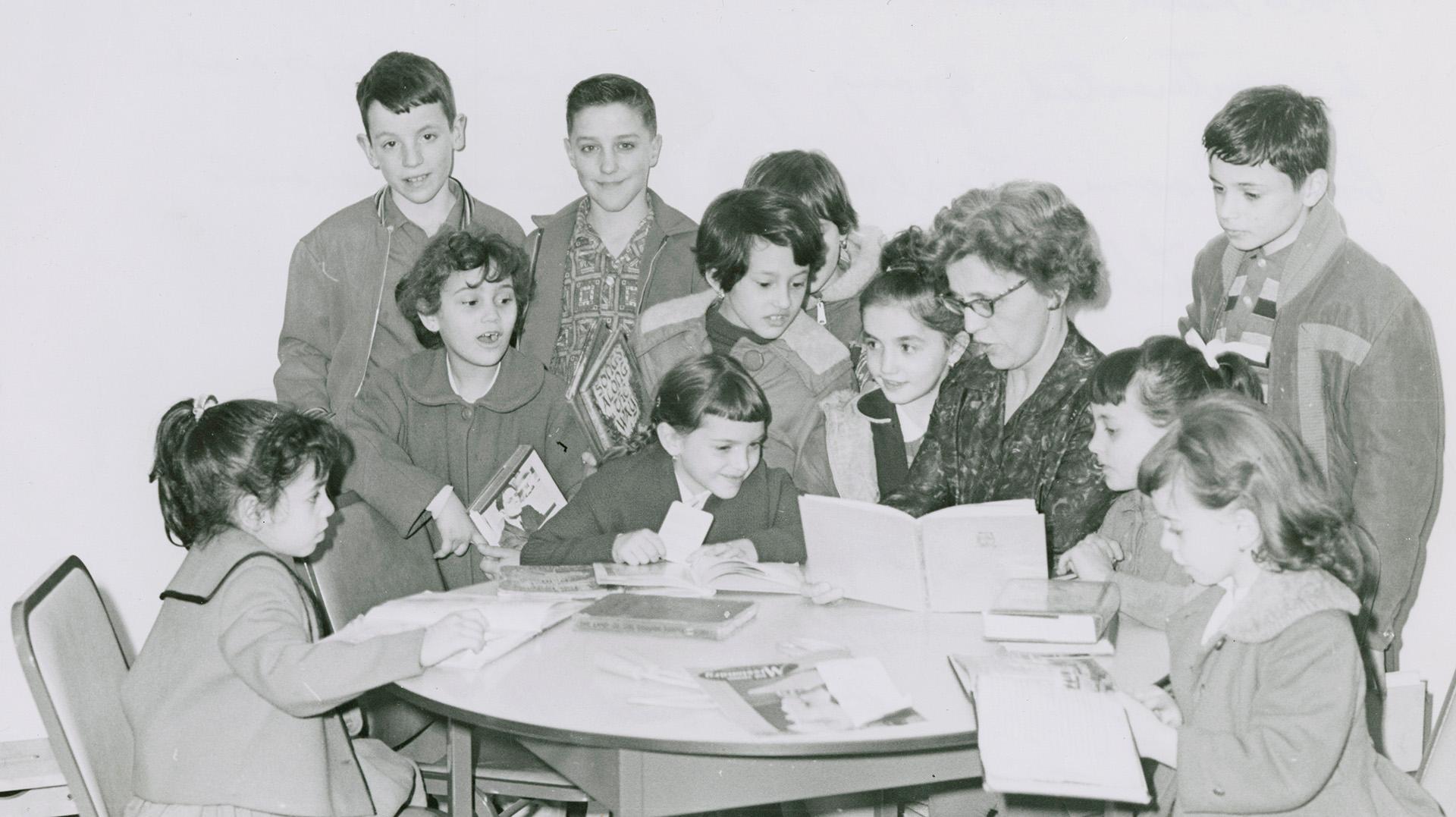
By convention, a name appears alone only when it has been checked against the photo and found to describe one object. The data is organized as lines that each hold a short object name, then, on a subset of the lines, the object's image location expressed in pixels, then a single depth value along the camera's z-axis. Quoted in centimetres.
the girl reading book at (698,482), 319
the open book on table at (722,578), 281
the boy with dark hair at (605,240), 381
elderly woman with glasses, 299
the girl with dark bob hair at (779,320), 345
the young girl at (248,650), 230
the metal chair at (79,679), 220
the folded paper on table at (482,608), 240
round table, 200
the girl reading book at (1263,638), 197
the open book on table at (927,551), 256
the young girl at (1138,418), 277
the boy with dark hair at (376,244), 384
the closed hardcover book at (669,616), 250
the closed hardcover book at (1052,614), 238
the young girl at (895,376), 322
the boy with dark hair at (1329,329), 314
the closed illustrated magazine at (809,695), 205
